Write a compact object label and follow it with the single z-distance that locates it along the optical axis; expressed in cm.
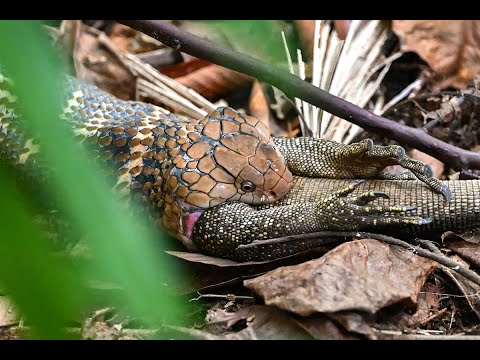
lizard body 258
